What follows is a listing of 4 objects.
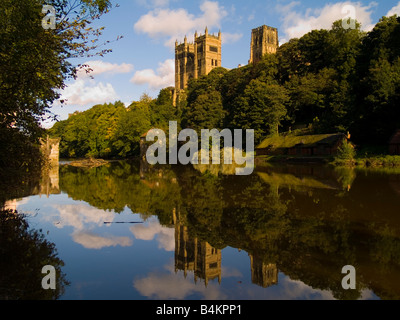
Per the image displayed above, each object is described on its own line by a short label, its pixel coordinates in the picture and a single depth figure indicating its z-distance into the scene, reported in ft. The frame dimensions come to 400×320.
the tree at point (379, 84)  140.87
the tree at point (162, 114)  260.21
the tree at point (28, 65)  29.99
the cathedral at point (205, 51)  440.04
